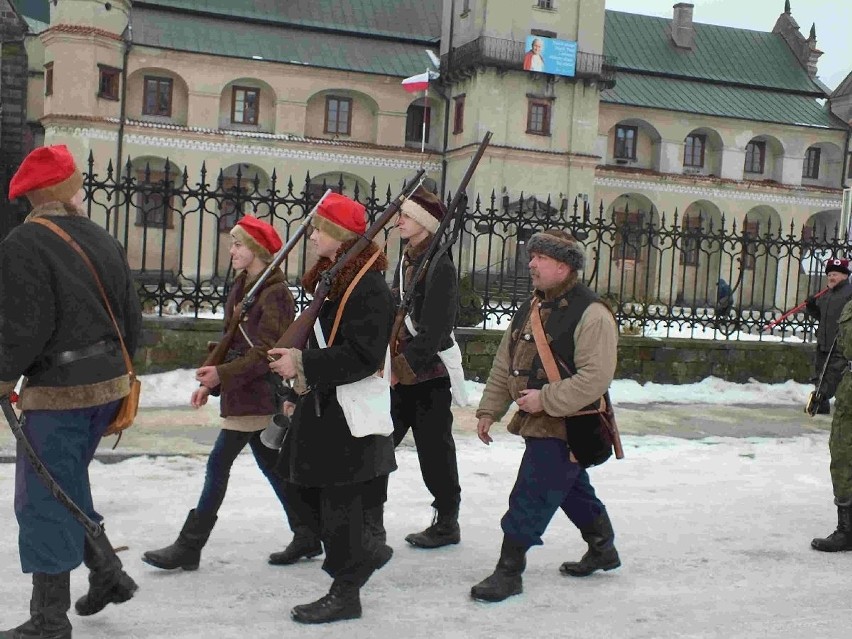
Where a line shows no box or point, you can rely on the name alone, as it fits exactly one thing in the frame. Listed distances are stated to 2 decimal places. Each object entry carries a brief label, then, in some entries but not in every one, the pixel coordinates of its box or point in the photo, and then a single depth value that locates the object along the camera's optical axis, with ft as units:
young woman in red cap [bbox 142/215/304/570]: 15.81
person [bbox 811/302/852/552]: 18.80
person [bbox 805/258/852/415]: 35.09
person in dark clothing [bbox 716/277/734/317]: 43.29
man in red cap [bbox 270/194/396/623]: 13.47
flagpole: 114.73
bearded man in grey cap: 15.06
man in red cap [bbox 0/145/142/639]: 11.87
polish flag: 106.73
